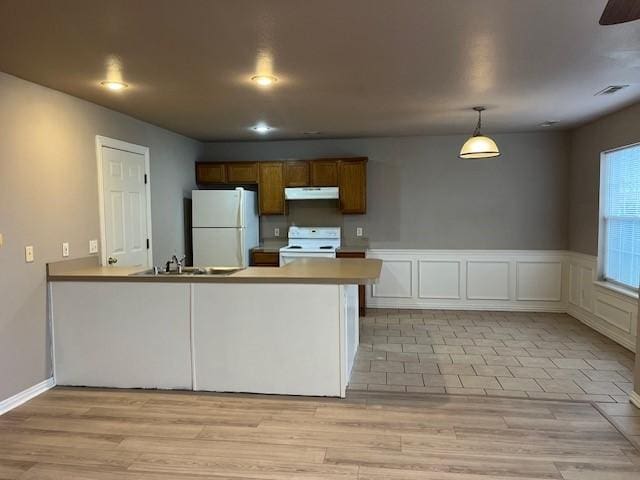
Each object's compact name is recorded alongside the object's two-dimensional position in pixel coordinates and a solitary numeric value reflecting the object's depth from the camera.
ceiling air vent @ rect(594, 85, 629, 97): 3.66
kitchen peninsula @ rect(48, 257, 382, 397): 3.41
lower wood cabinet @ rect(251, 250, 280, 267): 6.03
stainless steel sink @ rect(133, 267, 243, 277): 3.85
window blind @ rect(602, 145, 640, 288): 4.56
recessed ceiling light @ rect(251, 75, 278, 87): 3.31
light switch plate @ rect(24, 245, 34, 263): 3.35
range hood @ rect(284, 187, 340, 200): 6.09
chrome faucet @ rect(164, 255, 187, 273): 3.98
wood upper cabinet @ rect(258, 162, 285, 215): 6.21
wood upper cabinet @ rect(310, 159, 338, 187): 6.10
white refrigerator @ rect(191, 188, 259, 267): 5.80
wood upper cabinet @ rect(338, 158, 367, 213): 6.07
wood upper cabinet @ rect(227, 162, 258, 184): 6.25
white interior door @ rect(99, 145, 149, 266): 4.23
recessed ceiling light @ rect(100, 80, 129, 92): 3.41
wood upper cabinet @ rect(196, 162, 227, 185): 6.27
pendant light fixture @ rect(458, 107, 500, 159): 4.29
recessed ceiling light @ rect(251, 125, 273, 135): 5.33
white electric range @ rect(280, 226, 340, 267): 6.32
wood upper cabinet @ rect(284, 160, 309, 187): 6.15
